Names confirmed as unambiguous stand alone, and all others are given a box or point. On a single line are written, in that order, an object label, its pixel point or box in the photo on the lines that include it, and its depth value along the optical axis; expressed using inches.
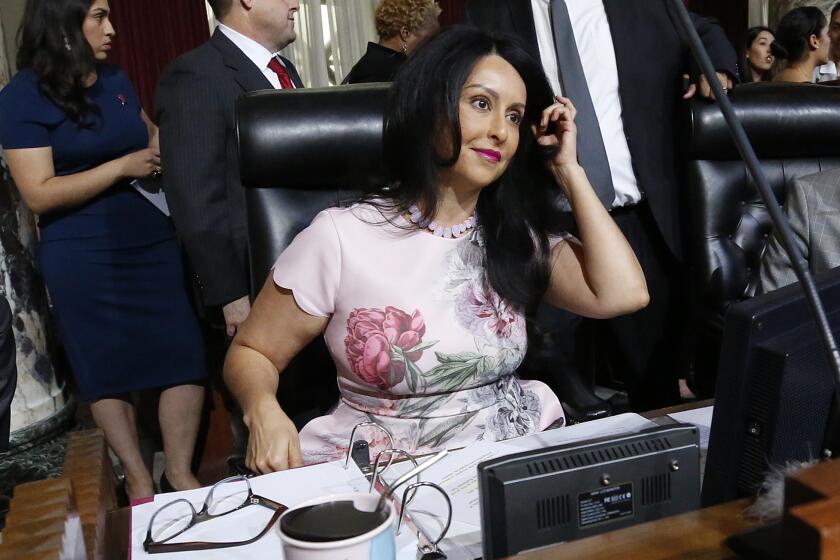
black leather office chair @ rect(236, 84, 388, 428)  57.4
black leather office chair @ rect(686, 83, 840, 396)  74.1
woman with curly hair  107.5
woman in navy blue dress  80.1
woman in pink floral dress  49.9
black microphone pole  21.9
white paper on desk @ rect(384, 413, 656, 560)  32.8
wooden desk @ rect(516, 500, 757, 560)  24.2
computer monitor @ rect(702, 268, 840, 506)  27.0
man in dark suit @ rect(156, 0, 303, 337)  72.4
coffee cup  21.9
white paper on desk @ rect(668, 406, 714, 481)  42.1
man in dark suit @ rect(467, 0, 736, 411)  75.1
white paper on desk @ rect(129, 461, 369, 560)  32.6
